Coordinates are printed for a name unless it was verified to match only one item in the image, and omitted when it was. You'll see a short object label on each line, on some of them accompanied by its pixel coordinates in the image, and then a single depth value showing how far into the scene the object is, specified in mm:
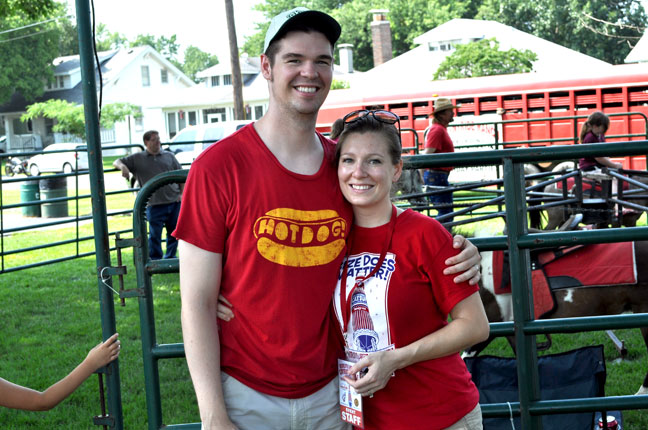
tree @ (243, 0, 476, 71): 66562
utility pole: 24778
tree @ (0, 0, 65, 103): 56562
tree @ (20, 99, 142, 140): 49656
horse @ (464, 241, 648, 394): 5012
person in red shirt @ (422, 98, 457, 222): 10211
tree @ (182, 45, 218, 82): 122062
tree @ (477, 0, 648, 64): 55906
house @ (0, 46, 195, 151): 55500
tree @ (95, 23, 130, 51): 108394
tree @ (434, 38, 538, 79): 34688
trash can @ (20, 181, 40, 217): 15109
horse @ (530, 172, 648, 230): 7070
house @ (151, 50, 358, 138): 50756
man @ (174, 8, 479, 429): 2271
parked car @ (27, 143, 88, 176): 34719
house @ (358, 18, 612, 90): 41281
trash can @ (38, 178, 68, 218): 15305
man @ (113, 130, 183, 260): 10547
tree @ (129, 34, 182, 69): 115875
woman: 2352
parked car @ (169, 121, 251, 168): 24281
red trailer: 19562
